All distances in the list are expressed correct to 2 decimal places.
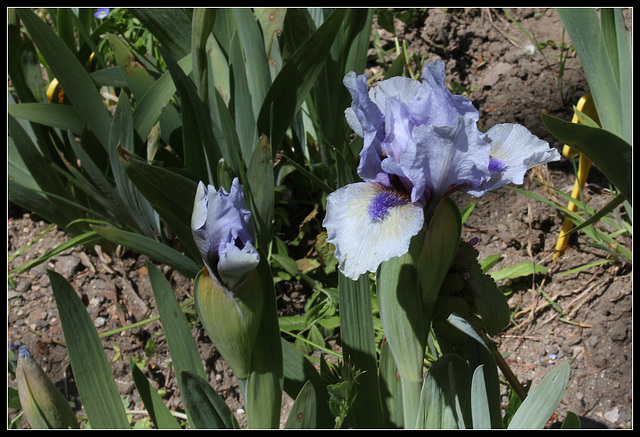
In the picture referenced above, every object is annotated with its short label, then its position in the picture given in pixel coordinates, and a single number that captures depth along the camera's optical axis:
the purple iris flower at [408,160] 0.66
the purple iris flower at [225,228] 0.68
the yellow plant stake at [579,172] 0.91
